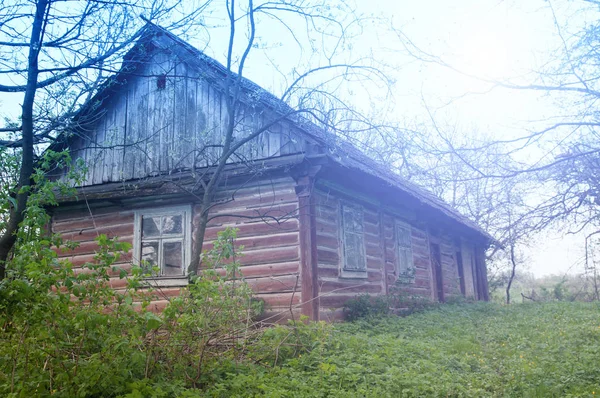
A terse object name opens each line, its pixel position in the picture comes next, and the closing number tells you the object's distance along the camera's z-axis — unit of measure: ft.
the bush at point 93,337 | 13.78
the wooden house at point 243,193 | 30.19
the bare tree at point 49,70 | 18.47
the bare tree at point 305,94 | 25.41
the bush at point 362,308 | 33.12
